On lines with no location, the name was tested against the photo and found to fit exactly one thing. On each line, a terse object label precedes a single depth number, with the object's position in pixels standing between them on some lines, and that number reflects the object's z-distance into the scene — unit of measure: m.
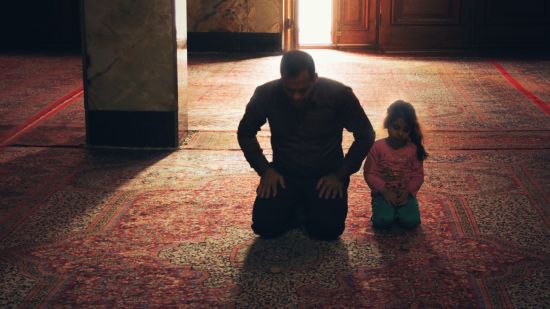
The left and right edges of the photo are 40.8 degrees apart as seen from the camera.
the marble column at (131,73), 4.59
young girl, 3.20
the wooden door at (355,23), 10.19
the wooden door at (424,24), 9.81
